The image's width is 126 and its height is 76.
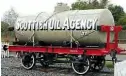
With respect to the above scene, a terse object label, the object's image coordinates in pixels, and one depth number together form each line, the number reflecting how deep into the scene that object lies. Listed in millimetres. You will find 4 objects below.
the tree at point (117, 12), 50025
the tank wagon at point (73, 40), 11344
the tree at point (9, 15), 47841
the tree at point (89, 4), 46969
